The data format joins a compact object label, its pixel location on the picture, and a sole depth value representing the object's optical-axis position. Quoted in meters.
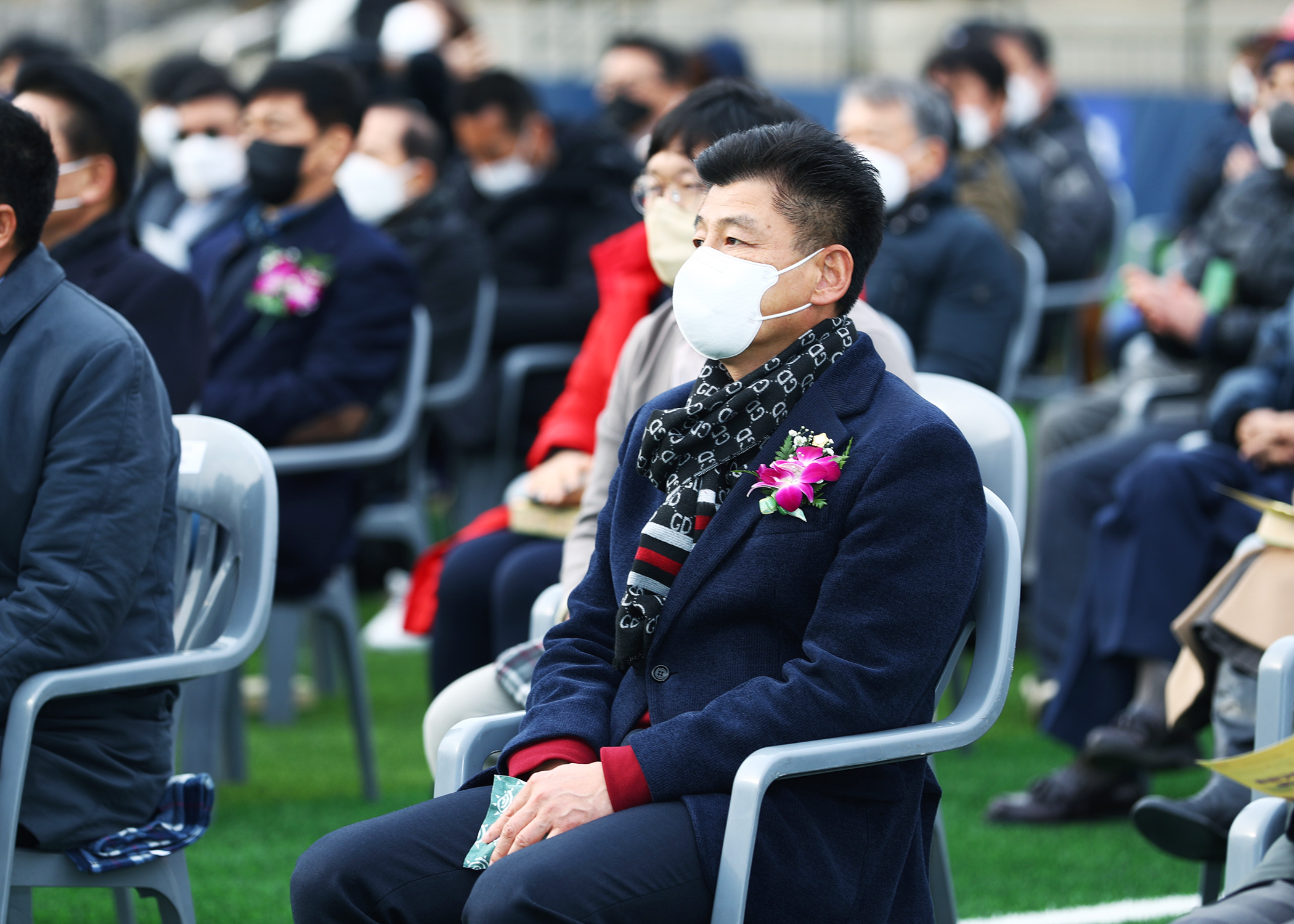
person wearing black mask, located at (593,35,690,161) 15.59
